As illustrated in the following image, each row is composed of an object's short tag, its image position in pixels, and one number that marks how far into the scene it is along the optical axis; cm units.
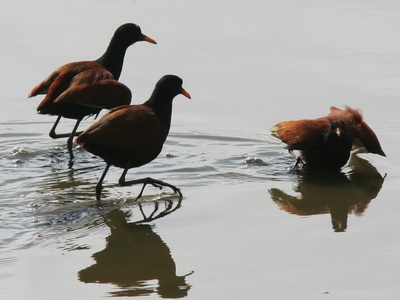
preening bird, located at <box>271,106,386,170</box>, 1873
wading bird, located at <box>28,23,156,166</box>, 1889
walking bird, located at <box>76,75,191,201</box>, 1670
